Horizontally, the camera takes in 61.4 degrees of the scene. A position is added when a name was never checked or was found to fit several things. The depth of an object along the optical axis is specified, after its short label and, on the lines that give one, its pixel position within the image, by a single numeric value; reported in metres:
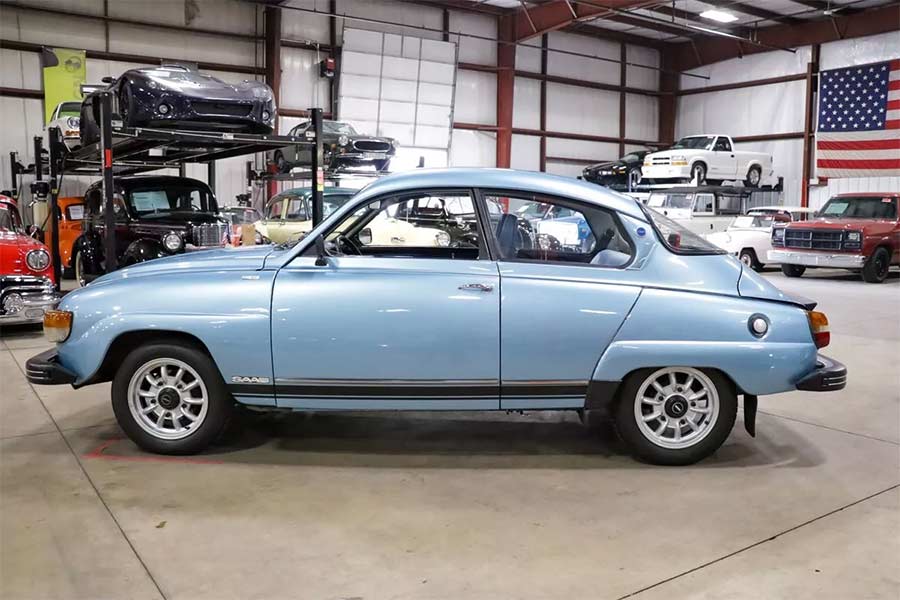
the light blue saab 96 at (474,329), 4.04
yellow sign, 17.84
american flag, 23.03
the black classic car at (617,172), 23.52
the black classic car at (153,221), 10.19
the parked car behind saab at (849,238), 15.10
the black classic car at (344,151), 15.41
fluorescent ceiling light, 22.85
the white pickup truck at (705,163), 21.05
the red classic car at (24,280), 8.07
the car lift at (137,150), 6.52
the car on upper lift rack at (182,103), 7.25
